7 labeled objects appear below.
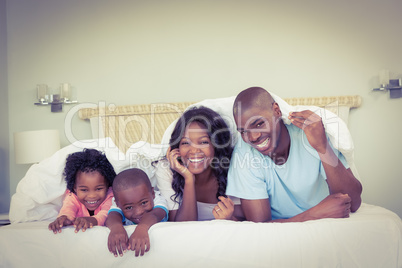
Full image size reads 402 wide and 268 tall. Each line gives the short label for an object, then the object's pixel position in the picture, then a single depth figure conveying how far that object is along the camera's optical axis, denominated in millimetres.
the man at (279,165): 1488
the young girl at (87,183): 1729
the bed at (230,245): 1208
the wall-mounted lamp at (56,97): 3404
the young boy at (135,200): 1556
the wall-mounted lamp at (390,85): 3072
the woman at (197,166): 1672
